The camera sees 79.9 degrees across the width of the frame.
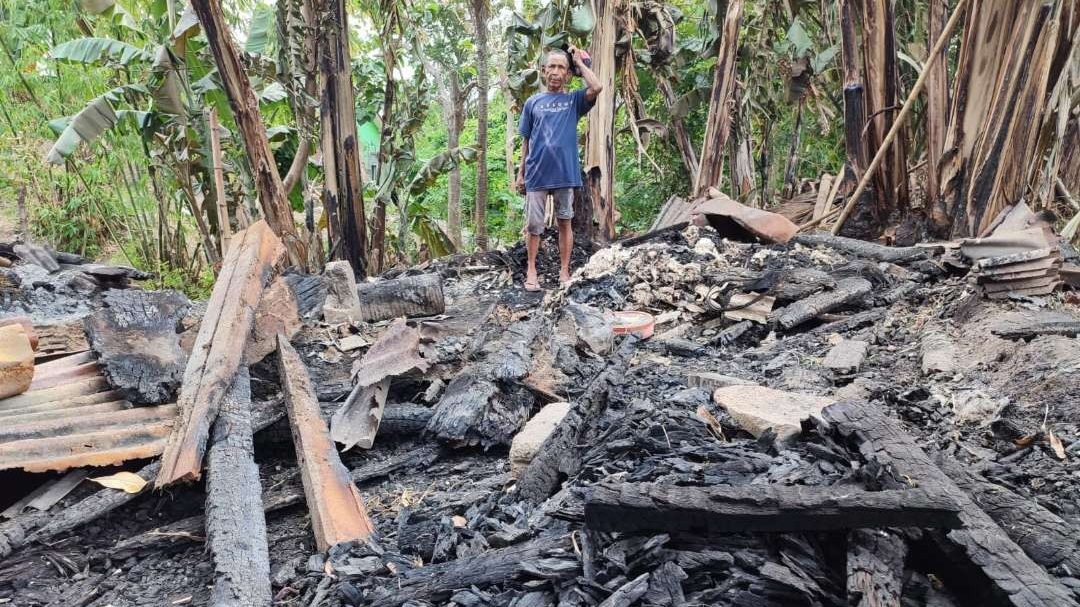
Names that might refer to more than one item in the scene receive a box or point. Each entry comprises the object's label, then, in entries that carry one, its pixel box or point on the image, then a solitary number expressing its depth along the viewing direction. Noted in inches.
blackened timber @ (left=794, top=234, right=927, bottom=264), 183.6
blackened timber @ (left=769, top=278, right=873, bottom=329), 160.7
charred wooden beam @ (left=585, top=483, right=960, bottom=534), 60.0
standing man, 207.3
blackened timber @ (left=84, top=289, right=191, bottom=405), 114.0
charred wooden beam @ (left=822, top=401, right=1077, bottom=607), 54.9
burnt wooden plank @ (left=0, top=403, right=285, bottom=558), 87.6
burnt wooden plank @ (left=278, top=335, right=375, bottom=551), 87.1
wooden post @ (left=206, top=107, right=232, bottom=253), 210.7
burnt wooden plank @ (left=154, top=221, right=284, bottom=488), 98.1
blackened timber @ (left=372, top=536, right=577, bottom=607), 69.7
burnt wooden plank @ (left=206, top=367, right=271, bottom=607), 74.5
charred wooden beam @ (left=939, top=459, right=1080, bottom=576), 61.5
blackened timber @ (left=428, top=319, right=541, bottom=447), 118.6
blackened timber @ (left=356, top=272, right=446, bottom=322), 193.5
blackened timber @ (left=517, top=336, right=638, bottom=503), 91.8
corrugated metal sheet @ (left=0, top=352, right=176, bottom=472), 96.3
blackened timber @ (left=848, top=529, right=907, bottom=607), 55.7
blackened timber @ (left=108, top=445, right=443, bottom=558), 91.6
